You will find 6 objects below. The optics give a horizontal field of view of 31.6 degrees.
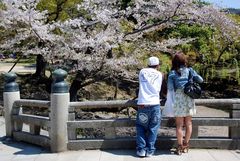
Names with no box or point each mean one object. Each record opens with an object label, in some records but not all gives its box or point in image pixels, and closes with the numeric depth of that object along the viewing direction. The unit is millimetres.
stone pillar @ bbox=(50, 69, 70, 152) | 7711
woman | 7207
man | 7238
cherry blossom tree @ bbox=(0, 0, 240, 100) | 12062
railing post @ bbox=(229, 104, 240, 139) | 7645
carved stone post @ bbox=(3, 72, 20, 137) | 8898
